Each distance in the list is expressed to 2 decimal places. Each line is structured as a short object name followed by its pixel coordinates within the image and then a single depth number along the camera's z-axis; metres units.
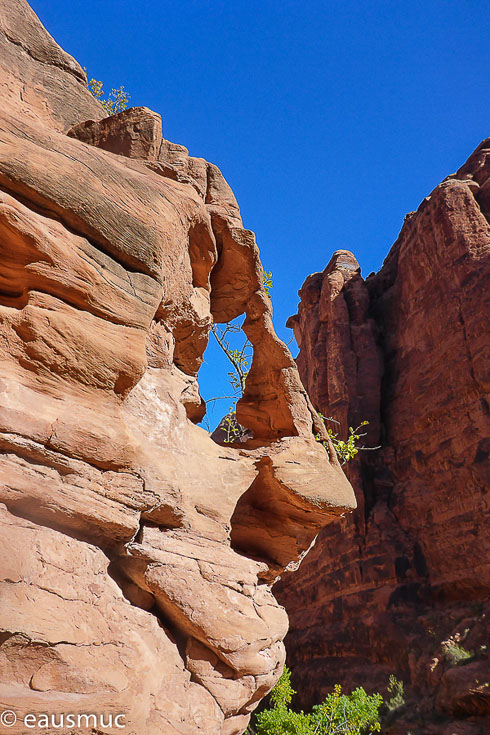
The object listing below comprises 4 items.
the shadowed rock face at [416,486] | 18.92
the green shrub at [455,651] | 17.05
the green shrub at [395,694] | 17.43
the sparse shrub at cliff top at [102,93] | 9.64
